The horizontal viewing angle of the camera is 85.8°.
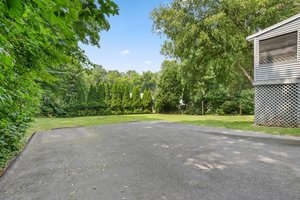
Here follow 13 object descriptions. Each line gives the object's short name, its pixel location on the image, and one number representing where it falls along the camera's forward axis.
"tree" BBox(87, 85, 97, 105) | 15.76
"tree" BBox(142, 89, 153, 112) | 17.55
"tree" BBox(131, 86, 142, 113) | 17.21
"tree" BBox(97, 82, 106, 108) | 16.09
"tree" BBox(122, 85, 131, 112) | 16.87
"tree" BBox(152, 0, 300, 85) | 8.79
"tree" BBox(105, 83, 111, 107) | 16.47
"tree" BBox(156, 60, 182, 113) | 16.26
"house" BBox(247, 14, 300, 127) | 6.67
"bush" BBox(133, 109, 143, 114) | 17.16
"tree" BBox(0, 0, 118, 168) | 1.31
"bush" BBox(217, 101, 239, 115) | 13.78
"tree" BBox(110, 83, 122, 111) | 16.51
